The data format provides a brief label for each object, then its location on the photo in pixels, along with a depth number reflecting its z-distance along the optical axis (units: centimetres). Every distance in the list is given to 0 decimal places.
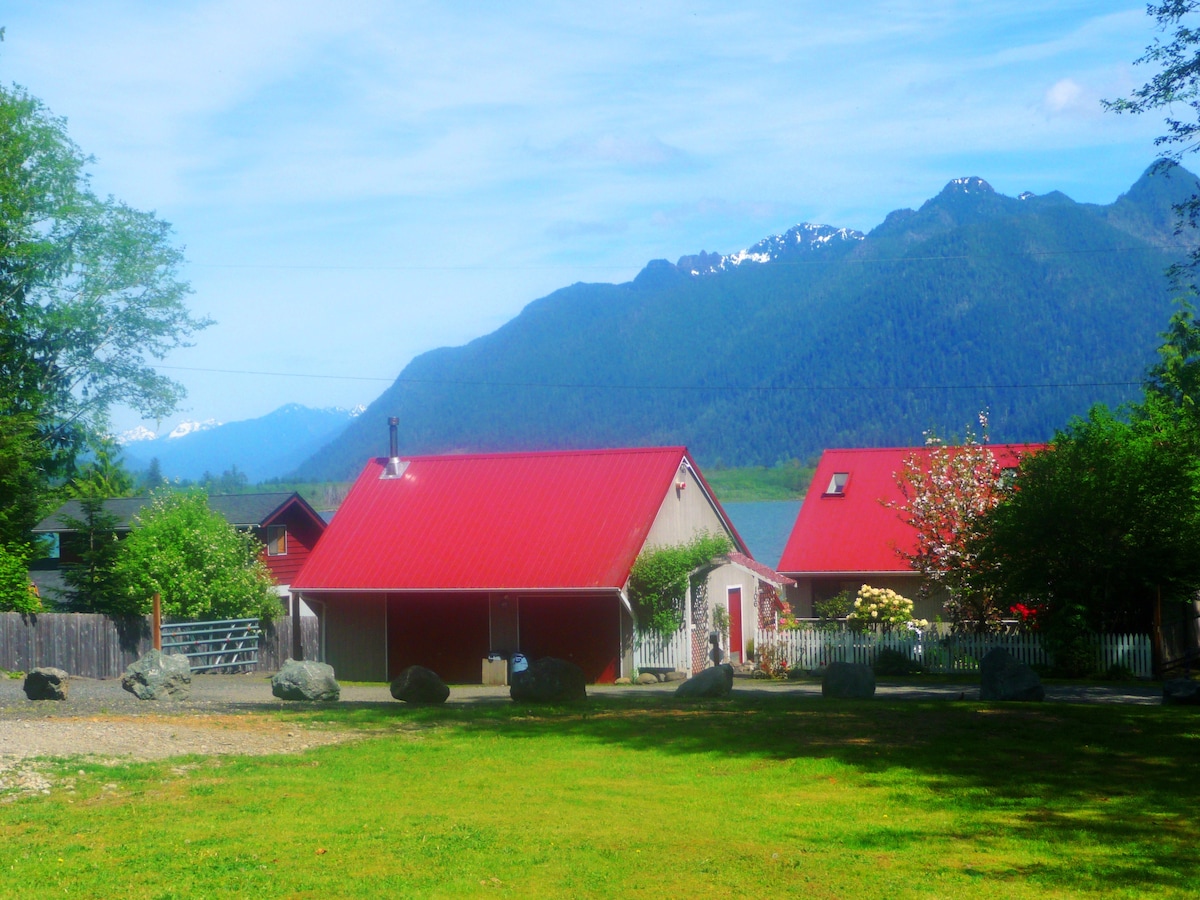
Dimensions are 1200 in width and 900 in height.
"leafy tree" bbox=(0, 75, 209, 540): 4038
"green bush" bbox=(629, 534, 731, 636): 3147
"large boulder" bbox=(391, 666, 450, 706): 2211
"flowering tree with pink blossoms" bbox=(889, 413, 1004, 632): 3150
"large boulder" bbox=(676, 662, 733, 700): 2258
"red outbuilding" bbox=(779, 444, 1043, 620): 3681
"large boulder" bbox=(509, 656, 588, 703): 2138
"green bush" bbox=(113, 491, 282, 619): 3522
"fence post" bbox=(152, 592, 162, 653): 3291
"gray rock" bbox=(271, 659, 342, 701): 2331
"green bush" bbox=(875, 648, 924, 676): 3005
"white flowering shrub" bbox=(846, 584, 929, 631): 3266
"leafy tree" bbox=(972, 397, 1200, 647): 2736
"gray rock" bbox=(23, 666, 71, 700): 2219
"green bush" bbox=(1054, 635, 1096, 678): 2794
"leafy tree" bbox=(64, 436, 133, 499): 4637
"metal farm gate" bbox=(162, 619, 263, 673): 3419
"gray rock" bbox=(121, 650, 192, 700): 2375
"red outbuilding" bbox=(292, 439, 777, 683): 3198
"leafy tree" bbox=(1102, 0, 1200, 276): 1798
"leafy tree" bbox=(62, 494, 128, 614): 3366
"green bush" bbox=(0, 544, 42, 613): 3175
